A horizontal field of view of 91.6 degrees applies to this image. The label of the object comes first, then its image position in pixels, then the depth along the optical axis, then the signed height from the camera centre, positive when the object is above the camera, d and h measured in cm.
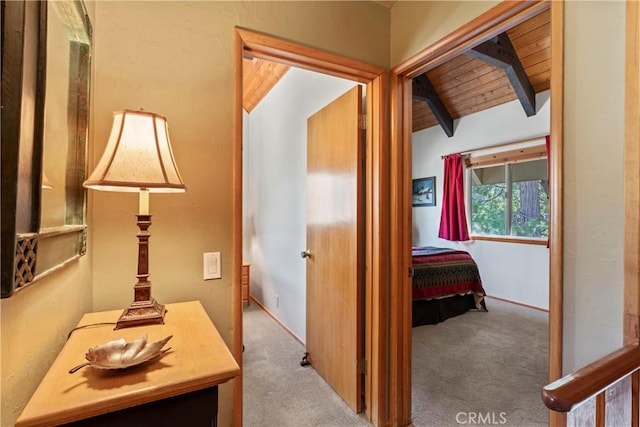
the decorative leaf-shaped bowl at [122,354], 71 -34
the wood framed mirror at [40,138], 50 +16
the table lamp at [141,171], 88 +12
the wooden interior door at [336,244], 194 -20
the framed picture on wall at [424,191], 561 +45
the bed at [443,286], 347 -82
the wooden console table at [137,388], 59 -37
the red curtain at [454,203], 499 +21
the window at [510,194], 418 +33
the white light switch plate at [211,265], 138 -23
